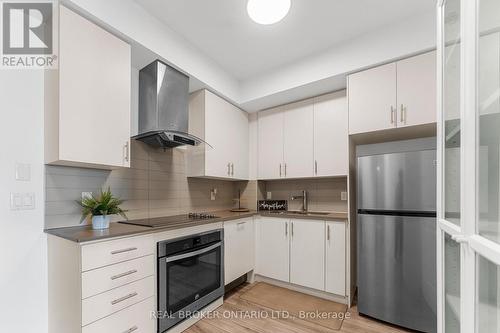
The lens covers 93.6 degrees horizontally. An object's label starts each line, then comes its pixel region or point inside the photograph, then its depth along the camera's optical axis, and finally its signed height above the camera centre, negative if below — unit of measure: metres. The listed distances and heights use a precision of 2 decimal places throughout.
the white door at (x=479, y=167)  0.73 +0.00
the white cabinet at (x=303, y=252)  2.39 -0.95
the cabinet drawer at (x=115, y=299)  1.35 -0.84
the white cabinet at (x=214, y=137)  2.67 +0.37
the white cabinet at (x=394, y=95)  1.95 +0.64
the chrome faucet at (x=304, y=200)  3.07 -0.44
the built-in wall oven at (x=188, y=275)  1.77 -0.92
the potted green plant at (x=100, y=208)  1.70 -0.31
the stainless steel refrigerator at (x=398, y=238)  1.82 -0.59
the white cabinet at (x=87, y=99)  1.50 +0.47
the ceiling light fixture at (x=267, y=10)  1.59 +1.10
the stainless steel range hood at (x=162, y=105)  2.14 +0.59
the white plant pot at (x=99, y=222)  1.69 -0.40
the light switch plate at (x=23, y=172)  1.51 -0.03
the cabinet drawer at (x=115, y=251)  1.36 -0.54
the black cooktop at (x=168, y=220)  1.87 -0.48
